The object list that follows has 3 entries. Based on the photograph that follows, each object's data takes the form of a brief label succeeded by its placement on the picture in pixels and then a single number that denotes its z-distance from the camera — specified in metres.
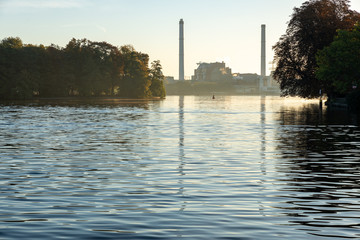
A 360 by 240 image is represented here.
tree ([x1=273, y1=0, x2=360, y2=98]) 94.62
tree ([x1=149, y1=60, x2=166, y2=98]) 193.04
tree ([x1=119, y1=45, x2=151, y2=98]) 177.75
